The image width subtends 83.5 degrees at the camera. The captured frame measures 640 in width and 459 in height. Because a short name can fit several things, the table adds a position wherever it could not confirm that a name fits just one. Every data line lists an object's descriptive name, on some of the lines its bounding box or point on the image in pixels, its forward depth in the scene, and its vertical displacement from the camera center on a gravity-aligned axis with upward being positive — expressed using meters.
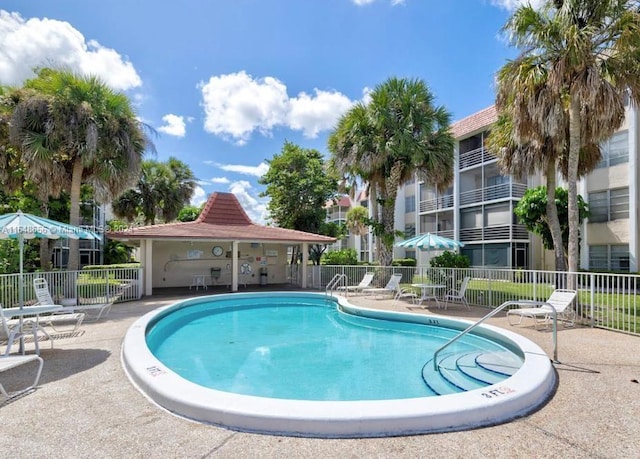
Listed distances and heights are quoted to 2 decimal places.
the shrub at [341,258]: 23.36 -0.83
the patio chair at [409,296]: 13.74 -2.04
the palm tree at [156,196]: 29.12 +4.08
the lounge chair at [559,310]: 9.08 -1.66
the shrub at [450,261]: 15.32 -0.64
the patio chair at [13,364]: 4.39 -1.50
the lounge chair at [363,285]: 16.16 -1.77
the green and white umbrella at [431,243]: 13.53 +0.12
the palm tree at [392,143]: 16.56 +4.88
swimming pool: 3.79 -2.48
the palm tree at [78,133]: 13.71 +4.45
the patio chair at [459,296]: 12.58 -1.81
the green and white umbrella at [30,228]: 7.80 +0.38
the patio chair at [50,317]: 8.51 -1.75
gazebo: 16.61 -0.27
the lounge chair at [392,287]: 14.61 -1.68
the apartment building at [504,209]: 18.48 +2.62
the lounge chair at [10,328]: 5.35 -1.53
